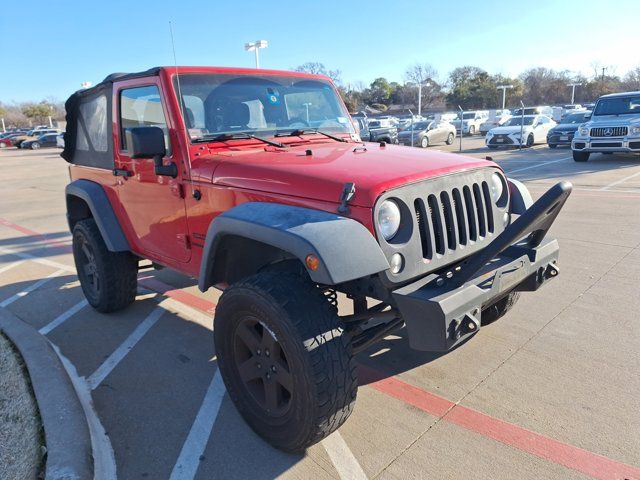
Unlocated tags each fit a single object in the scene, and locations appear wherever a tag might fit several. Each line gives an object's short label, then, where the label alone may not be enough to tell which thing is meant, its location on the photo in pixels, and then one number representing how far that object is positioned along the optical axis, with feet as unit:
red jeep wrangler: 7.80
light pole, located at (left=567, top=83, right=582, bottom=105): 180.14
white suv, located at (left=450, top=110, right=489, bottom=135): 104.94
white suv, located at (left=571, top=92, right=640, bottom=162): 43.09
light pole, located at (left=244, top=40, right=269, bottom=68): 55.62
